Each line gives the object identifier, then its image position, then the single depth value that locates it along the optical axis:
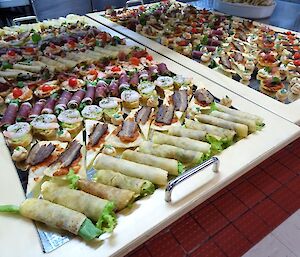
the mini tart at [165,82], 0.66
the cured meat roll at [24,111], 0.55
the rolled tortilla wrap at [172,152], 0.45
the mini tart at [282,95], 0.64
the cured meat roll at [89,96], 0.60
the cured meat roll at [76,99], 0.59
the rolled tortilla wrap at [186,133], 0.49
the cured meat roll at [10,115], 0.54
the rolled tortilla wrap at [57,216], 0.34
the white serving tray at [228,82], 0.59
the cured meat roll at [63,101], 0.58
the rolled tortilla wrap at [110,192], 0.37
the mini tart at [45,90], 0.64
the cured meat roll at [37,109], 0.56
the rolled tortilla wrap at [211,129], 0.49
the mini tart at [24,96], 0.61
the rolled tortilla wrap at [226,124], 0.50
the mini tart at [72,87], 0.66
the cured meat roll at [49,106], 0.57
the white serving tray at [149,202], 0.33
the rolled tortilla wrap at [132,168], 0.41
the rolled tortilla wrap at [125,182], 0.39
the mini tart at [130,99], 0.61
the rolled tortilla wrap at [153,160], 0.43
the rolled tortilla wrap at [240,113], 0.53
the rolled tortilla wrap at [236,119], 0.52
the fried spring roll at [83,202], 0.35
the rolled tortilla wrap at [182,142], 0.46
